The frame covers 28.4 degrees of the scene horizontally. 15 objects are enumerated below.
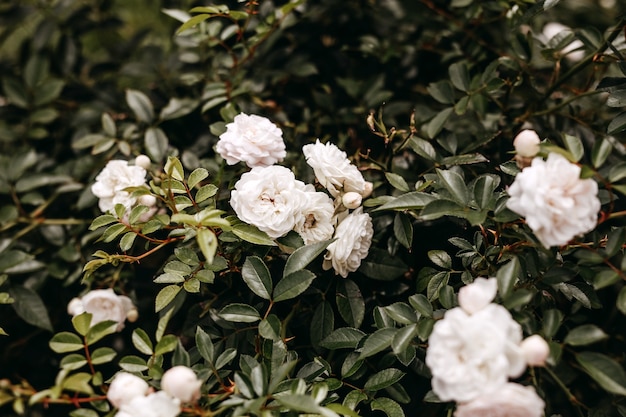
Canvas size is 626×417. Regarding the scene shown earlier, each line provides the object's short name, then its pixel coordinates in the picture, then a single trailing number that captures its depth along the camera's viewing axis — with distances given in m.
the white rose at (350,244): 0.83
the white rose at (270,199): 0.82
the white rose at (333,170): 0.84
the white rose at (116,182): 0.89
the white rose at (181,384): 0.74
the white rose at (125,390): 0.76
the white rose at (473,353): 0.72
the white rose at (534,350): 0.72
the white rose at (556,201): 0.75
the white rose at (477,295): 0.73
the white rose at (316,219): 0.84
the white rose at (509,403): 0.72
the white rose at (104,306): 0.88
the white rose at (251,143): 0.85
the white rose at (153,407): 0.74
